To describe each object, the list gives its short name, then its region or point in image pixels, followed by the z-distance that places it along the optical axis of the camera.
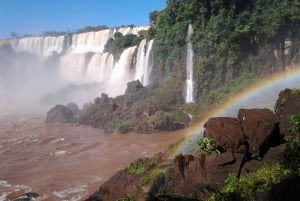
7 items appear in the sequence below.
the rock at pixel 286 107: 8.42
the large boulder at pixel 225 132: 7.89
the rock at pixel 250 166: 7.37
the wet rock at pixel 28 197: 9.65
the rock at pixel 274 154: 7.39
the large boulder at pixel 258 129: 7.85
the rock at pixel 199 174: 7.13
